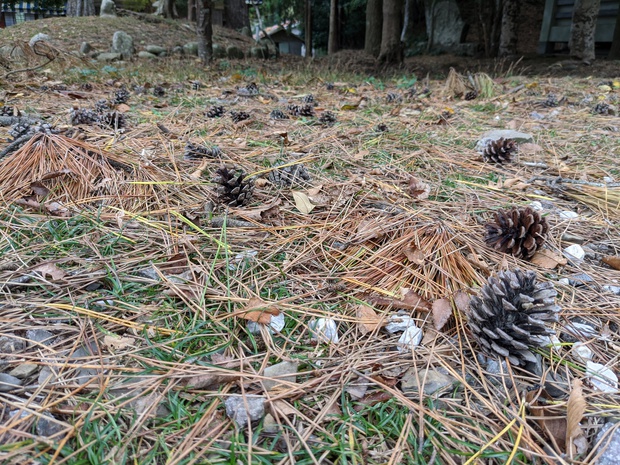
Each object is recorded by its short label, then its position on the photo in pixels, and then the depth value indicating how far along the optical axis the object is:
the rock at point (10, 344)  0.28
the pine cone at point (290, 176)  0.50
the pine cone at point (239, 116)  0.77
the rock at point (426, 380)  0.27
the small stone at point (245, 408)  0.25
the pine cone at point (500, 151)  0.60
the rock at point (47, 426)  0.23
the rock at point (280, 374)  0.27
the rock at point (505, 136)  0.67
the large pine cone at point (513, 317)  0.28
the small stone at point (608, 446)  0.23
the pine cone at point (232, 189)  0.44
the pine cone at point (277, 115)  0.82
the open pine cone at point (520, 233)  0.39
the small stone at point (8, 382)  0.25
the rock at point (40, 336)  0.29
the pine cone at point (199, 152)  0.55
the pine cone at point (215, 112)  0.79
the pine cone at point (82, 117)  0.66
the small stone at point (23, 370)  0.26
